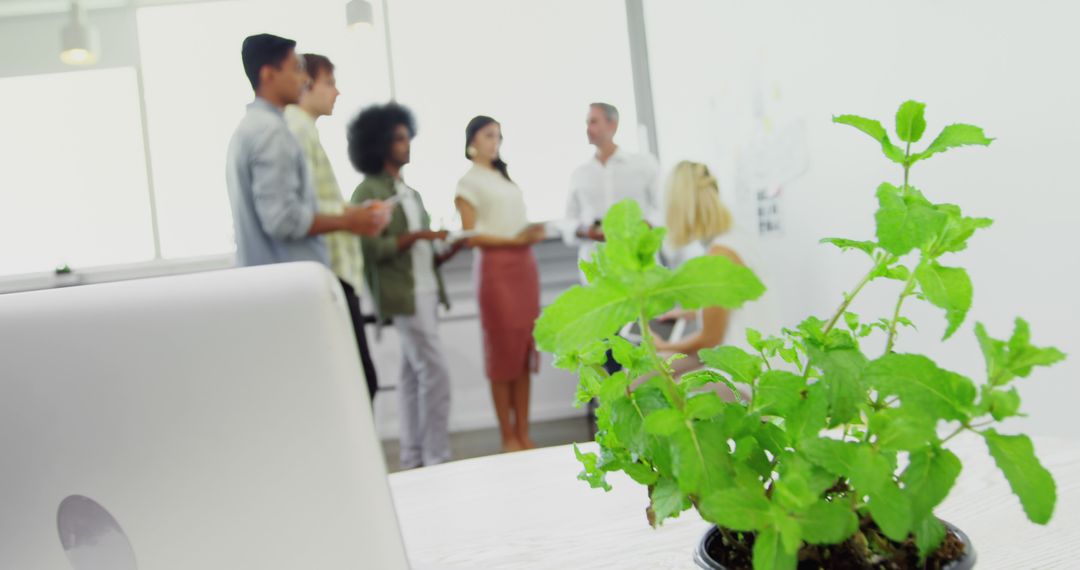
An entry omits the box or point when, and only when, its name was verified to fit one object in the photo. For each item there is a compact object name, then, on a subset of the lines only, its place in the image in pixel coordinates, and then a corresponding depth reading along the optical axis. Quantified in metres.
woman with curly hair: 3.11
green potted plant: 0.30
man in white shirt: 3.37
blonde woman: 2.68
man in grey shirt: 2.24
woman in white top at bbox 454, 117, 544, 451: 3.24
